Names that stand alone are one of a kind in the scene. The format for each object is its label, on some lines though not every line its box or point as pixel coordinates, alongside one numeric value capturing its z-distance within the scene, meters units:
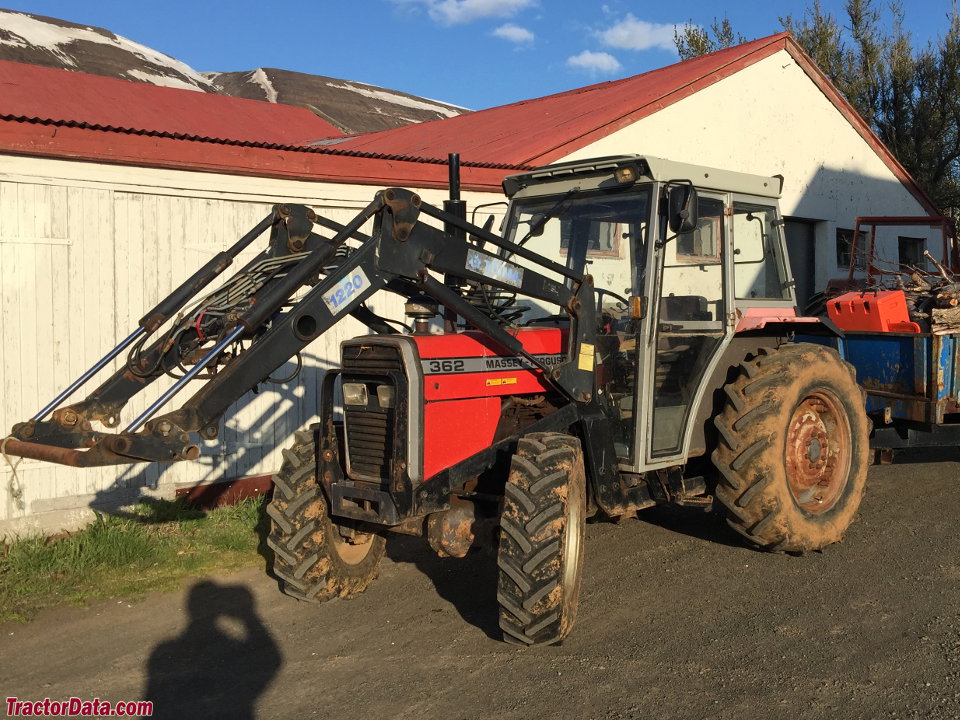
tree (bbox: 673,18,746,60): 24.08
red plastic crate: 7.07
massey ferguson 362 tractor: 4.37
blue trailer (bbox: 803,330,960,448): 6.65
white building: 6.49
